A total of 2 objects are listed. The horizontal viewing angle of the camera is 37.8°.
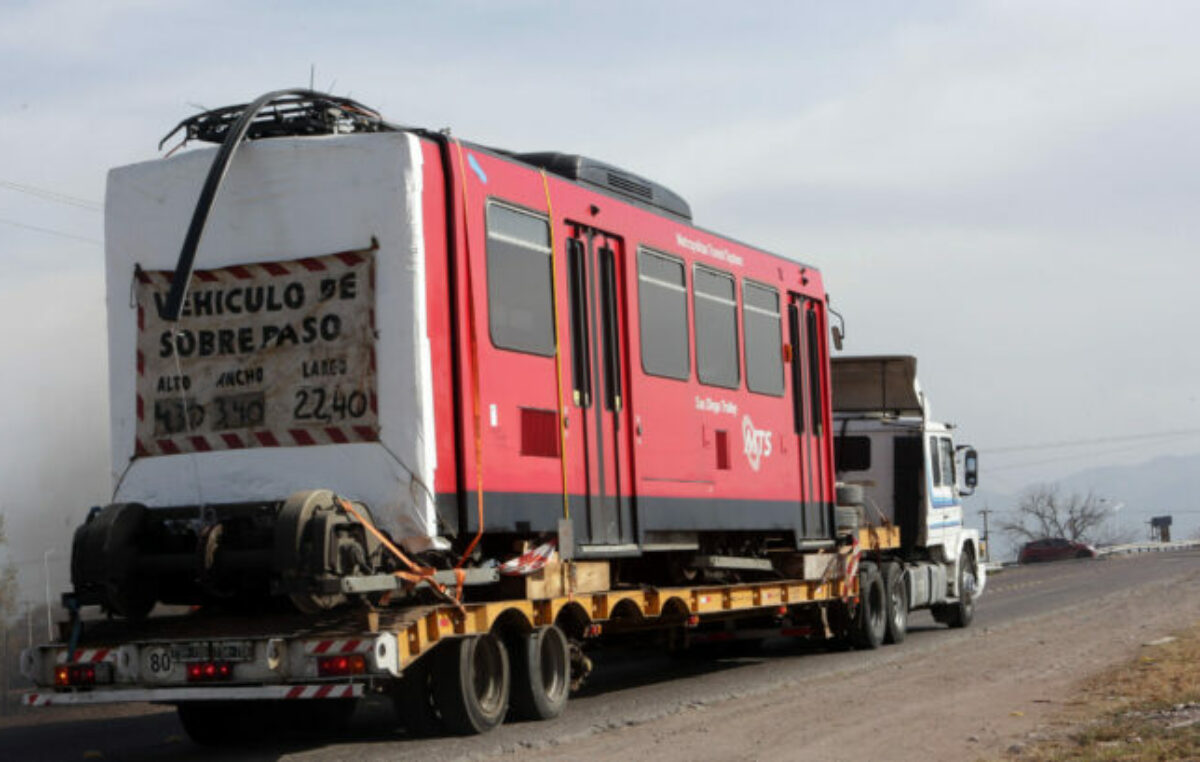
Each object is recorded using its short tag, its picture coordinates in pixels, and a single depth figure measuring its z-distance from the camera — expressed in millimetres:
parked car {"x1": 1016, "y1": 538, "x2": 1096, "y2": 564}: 81531
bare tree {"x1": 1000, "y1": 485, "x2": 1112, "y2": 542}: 162375
